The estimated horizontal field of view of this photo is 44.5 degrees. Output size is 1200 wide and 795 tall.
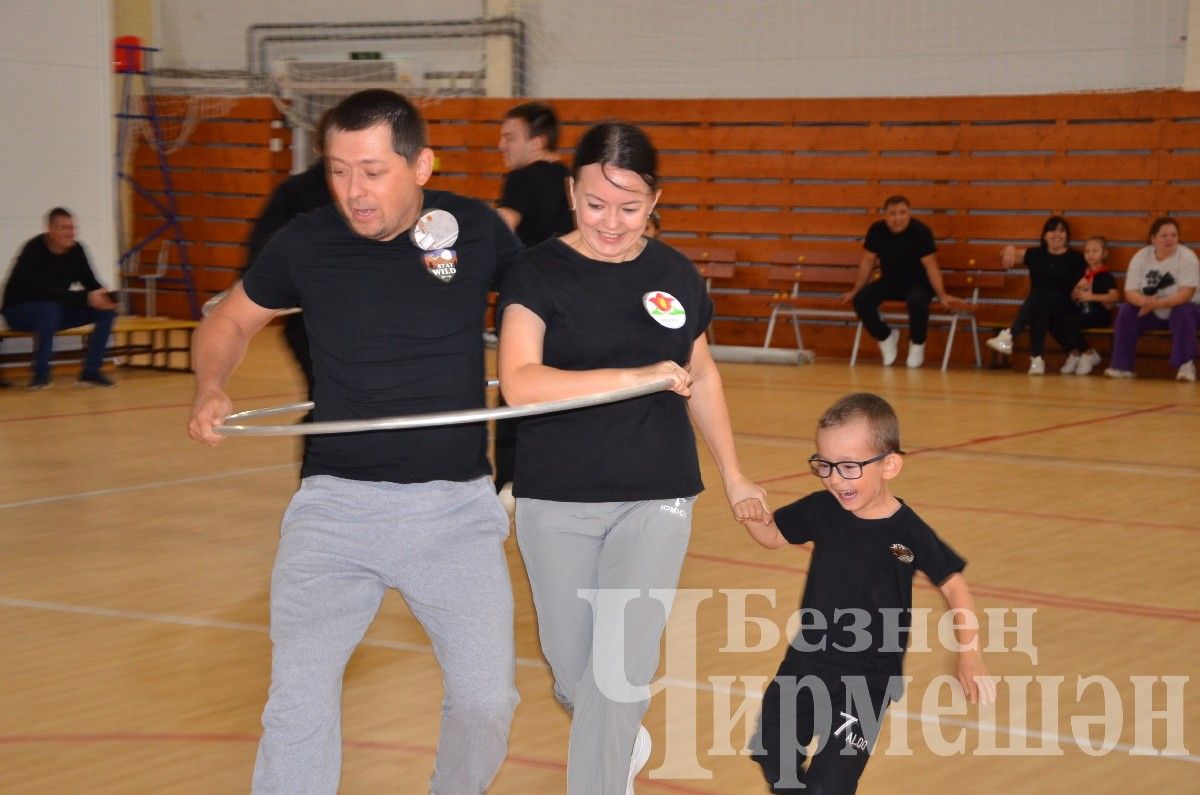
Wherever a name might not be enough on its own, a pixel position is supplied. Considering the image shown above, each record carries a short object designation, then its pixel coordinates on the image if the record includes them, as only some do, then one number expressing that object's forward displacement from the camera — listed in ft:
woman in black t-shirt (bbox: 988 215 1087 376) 53.31
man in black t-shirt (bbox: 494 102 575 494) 23.66
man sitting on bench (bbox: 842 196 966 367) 55.11
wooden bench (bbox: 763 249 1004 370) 57.16
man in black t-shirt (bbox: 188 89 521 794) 10.41
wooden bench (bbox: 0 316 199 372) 47.98
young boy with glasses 11.02
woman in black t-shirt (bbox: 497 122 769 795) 11.05
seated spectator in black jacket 44.70
